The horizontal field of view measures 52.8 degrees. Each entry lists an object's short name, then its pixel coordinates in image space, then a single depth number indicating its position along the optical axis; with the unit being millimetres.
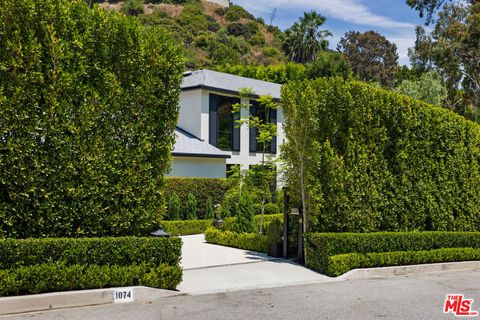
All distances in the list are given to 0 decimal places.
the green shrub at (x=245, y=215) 17000
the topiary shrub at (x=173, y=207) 21031
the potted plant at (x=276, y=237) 14250
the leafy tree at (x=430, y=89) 36375
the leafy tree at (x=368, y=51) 67625
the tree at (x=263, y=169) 19234
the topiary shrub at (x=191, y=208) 21703
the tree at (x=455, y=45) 32531
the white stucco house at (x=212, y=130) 24328
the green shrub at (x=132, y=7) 96450
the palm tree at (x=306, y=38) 60500
